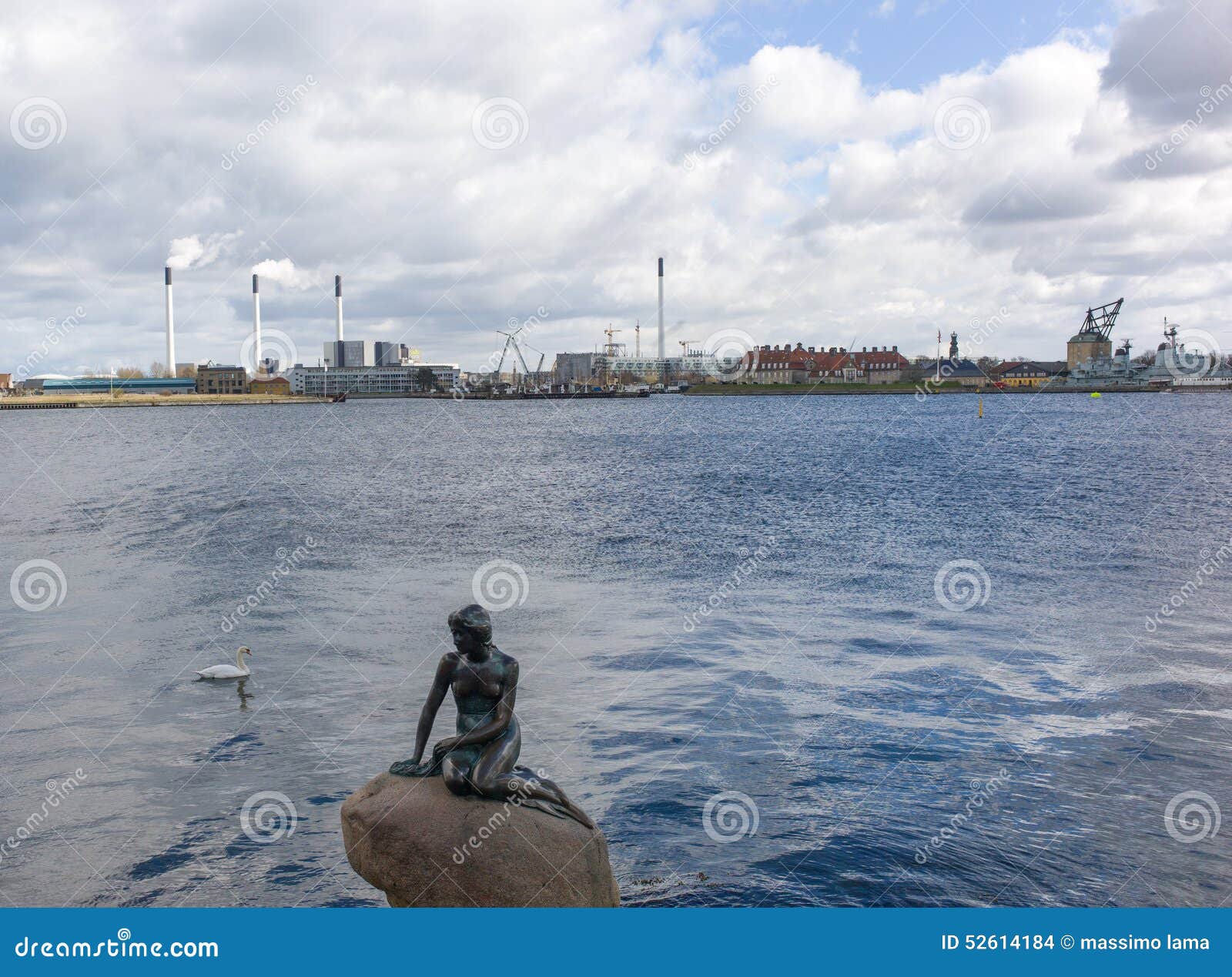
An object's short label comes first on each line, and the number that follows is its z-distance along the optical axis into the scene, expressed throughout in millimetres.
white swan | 17531
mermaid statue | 8148
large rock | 7957
